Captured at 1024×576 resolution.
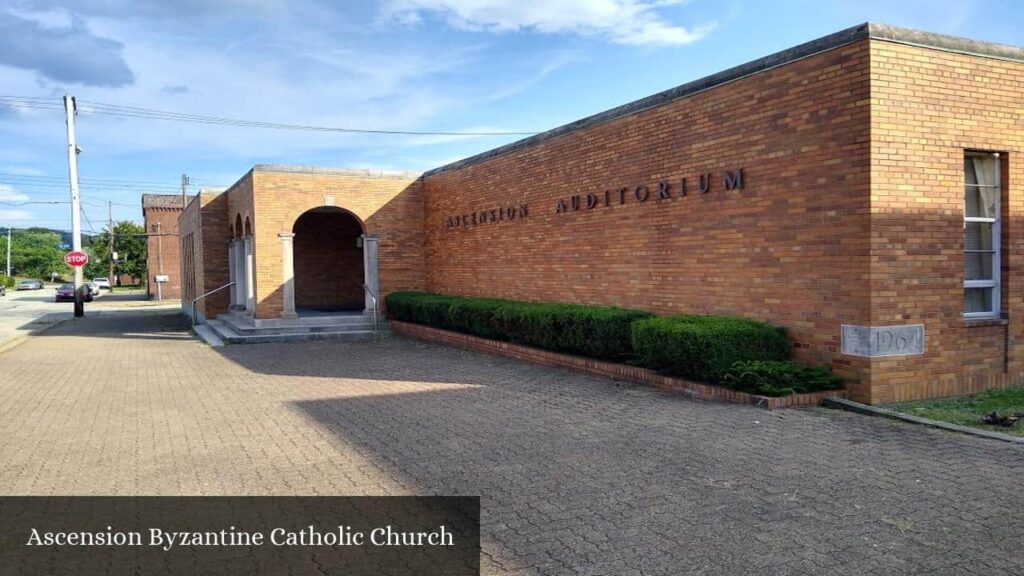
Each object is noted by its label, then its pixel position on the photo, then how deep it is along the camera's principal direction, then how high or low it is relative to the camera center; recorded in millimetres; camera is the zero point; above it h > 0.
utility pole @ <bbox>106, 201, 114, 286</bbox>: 61312 +3606
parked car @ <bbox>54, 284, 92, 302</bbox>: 46094 -699
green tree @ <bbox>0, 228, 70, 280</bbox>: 111625 +3827
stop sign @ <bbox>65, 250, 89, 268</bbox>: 28438 +941
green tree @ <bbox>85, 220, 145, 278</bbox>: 64562 +3028
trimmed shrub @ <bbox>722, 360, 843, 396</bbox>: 7899 -1203
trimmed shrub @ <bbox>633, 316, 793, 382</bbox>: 8406 -880
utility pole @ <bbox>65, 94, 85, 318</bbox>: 28750 +3336
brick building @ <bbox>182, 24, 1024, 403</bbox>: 7883 +738
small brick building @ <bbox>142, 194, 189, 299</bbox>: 50500 +2647
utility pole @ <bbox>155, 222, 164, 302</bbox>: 49500 +1757
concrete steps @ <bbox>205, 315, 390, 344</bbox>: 17109 -1251
